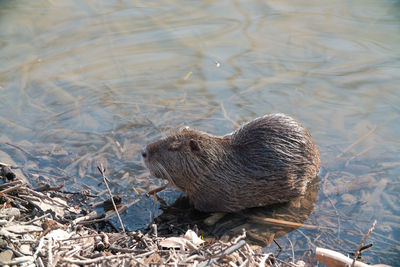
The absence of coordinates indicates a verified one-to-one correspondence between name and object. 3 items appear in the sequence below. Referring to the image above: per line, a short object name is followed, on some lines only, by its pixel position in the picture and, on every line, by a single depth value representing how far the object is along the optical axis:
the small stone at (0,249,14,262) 2.78
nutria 4.27
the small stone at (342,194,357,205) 4.30
